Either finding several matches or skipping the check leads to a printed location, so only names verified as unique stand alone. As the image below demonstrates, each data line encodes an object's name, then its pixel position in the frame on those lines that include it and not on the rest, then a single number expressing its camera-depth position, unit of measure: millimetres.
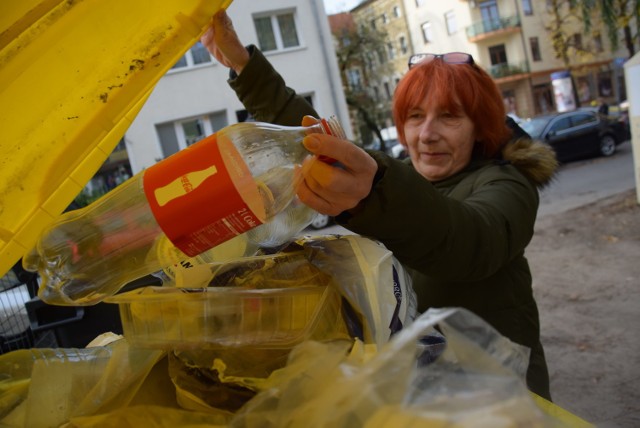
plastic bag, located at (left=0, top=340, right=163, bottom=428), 886
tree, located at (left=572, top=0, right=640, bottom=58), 7328
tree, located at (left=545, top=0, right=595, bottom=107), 25406
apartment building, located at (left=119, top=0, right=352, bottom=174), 15836
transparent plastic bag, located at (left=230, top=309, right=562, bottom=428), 583
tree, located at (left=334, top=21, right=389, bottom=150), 22422
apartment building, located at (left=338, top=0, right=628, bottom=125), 34438
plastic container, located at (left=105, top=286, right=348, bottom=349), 890
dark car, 14505
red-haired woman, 997
